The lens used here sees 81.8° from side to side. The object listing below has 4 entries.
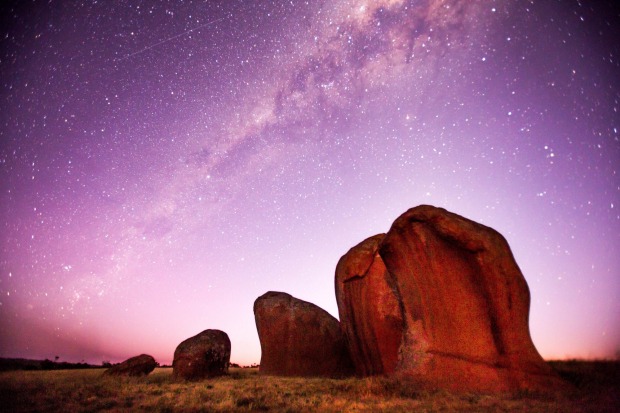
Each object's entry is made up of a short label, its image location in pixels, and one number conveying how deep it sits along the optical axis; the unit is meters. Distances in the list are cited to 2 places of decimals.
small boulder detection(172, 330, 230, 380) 17.83
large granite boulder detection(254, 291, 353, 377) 18.92
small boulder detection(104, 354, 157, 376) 19.25
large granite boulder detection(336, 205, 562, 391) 10.16
